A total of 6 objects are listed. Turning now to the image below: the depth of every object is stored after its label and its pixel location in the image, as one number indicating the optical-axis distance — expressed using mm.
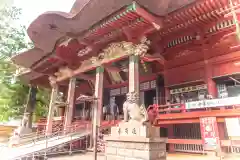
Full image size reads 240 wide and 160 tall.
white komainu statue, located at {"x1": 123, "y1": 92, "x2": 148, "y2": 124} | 5573
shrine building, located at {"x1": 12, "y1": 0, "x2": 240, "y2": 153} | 7457
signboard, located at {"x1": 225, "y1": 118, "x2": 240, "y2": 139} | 6667
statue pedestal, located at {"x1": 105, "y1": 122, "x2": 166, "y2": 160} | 4906
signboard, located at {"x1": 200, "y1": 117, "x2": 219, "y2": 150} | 7009
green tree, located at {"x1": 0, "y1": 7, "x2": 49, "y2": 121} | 17422
